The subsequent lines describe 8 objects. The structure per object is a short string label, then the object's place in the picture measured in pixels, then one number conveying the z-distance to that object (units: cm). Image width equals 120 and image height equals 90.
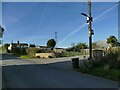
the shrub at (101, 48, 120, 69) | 795
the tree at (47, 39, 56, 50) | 3677
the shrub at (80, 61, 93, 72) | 854
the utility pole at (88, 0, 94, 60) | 1029
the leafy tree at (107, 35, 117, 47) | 3254
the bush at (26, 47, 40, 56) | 2158
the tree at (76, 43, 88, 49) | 3423
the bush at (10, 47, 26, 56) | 2821
